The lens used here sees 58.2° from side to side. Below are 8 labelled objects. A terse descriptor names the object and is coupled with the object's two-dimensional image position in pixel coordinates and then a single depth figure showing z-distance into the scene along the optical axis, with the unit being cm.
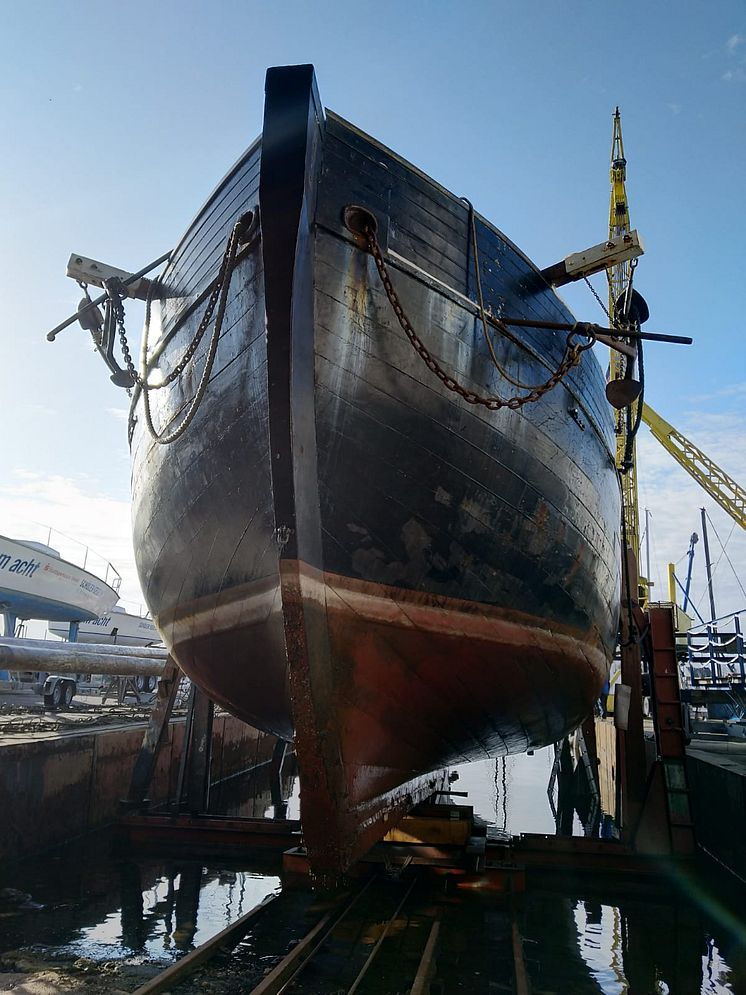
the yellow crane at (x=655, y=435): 2345
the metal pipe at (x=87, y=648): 924
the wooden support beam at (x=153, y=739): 637
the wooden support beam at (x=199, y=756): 662
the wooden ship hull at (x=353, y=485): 328
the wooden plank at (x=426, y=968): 319
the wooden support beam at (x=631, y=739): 581
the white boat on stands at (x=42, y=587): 2333
